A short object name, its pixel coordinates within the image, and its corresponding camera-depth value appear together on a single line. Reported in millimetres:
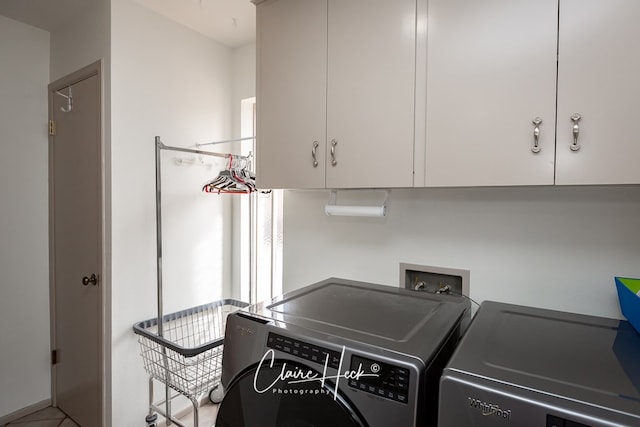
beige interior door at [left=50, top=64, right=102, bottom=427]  1930
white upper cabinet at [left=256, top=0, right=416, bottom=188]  1130
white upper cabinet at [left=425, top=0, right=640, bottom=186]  816
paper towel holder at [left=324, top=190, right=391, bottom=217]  1377
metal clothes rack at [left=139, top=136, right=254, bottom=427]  1579
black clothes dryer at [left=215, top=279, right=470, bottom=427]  724
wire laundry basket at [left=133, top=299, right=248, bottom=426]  1581
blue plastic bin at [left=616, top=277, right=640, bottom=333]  879
